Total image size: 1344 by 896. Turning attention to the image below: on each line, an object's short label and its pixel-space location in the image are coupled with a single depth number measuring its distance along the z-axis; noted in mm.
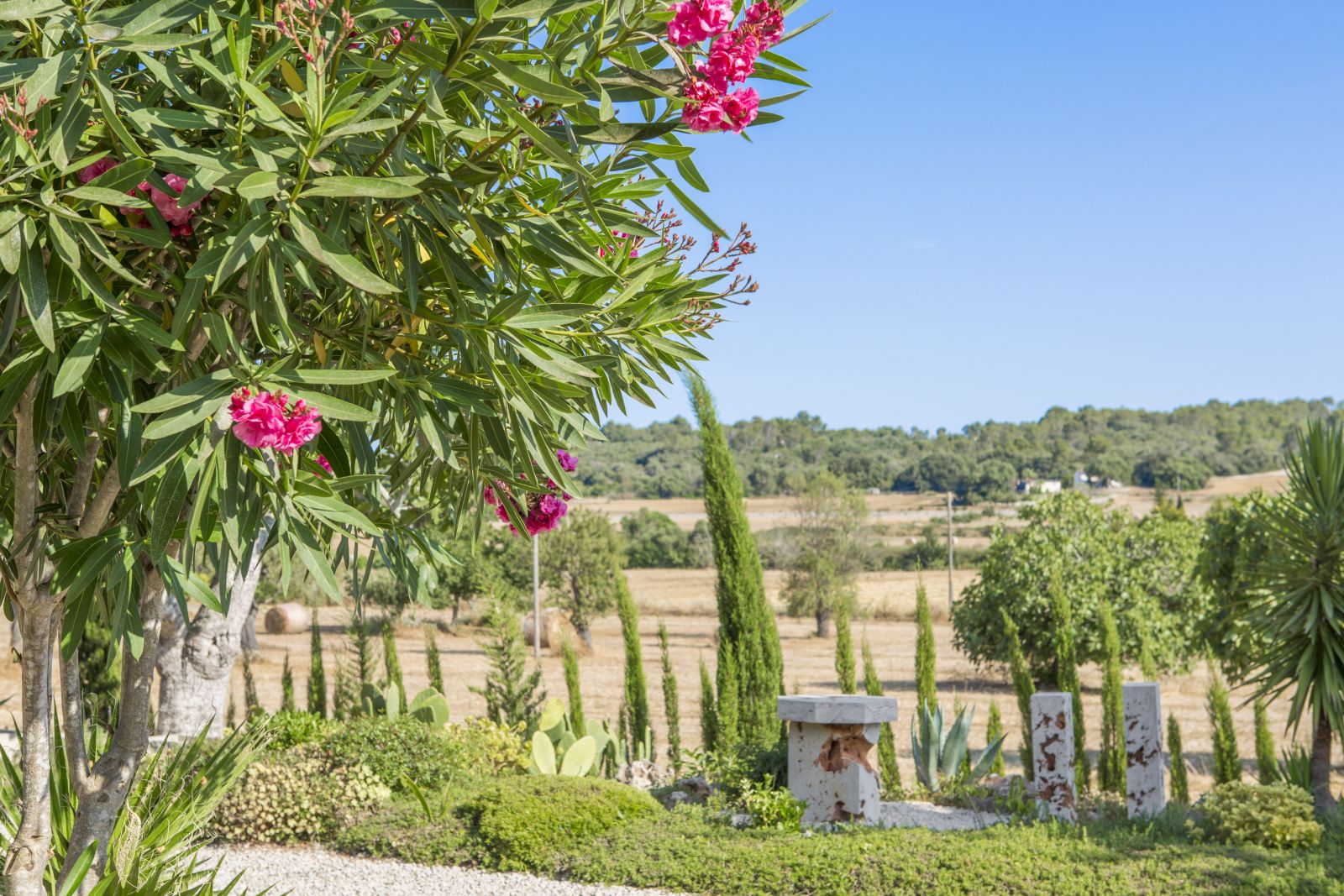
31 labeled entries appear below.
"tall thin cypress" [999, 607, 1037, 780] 9404
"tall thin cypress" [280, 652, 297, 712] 10510
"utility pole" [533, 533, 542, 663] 16938
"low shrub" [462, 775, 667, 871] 6527
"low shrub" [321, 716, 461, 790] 7770
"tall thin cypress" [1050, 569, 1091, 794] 9531
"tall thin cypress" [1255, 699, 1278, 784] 8891
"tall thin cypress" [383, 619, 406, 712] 10852
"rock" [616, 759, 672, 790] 9625
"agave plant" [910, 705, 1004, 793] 9359
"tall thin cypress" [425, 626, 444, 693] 10760
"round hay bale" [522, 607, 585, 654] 24469
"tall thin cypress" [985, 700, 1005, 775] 9688
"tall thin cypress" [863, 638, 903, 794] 9492
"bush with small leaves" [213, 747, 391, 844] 7207
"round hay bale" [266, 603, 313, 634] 27016
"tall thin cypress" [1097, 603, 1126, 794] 9375
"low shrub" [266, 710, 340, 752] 8523
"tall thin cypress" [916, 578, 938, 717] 10219
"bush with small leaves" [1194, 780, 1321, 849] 6562
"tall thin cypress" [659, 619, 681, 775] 9859
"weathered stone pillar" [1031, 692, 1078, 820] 7855
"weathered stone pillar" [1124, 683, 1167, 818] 7473
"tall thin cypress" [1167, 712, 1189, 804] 9094
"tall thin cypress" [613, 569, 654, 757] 10570
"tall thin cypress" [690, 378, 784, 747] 10305
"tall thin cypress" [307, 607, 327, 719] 11086
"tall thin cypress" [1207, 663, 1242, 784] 9047
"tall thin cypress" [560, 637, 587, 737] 10289
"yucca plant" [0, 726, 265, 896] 2971
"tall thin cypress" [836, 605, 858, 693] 9953
